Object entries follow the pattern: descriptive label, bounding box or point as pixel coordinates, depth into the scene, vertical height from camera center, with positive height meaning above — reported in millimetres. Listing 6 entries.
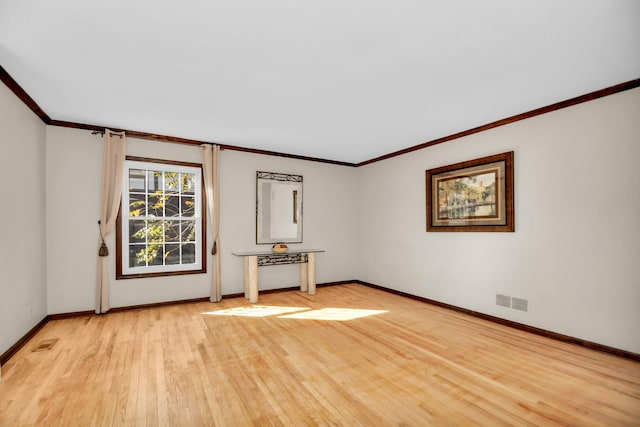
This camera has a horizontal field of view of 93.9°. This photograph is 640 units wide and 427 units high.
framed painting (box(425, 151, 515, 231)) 3945 +289
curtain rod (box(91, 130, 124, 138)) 4352 +1236
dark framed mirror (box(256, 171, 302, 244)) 5664 +159
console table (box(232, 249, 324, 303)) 5098 -862
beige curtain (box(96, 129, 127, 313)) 4281 +307
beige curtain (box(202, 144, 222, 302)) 5043 +263
